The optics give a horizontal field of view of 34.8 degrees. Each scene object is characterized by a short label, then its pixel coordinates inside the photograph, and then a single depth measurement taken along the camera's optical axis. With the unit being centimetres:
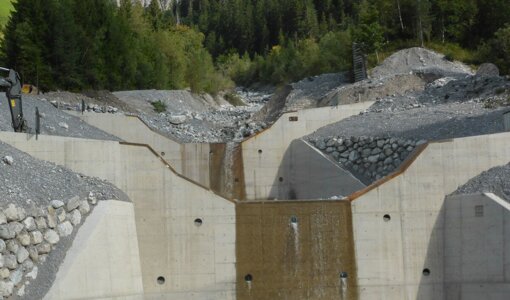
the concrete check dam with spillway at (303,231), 2252
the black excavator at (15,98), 2483
